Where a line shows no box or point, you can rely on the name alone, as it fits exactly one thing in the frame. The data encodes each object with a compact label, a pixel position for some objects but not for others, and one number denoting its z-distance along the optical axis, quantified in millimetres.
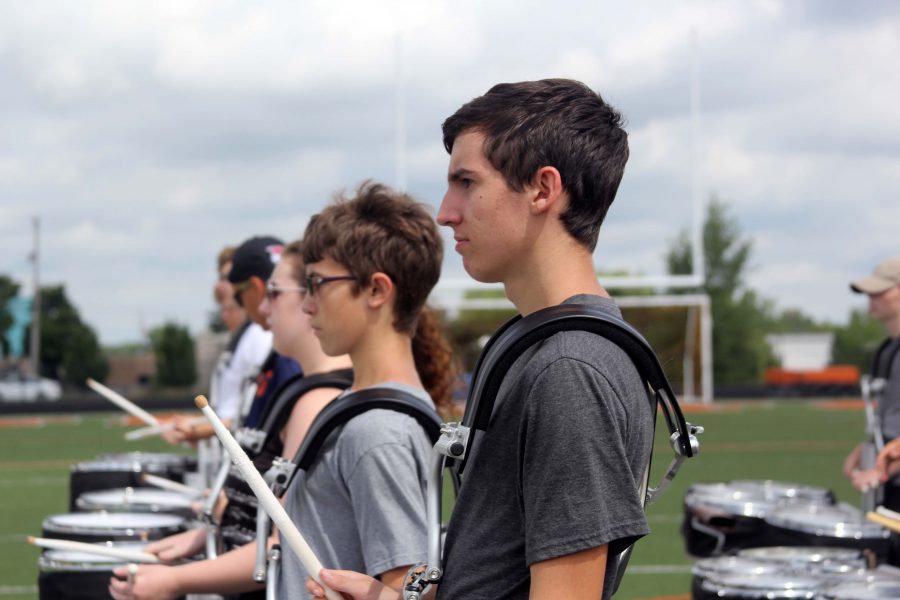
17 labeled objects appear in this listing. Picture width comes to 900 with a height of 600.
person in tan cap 5715
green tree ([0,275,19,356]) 63844
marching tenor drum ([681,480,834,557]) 5340
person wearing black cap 4785
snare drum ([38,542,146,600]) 4016
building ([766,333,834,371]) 90812
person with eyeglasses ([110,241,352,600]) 3236
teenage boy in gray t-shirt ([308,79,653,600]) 1791
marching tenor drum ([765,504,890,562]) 4828
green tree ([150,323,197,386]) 59125
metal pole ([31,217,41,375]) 57406
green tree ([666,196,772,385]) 61125
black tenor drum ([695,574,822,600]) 3674
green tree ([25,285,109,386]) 64062
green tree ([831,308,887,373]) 82506
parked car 49500
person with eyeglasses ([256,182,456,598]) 2646
